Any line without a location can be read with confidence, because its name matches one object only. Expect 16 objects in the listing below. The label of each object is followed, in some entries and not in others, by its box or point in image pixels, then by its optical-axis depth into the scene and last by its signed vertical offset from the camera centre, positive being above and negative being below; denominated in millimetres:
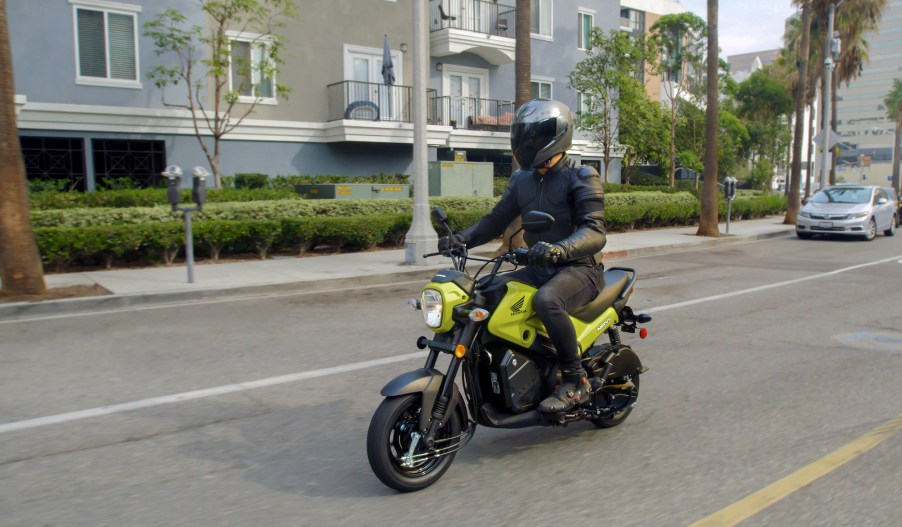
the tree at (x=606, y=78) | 28578 +4112
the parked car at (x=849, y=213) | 20359 -803
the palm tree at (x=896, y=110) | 58594 +6487
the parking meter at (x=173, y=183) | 11047 +69
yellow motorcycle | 3826 -1019
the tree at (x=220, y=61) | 18422 +3254
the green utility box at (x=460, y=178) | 21703 +232
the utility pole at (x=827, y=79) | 28000 +3978
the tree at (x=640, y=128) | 29094 +2239
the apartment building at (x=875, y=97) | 144875 +17849
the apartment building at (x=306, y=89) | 17547 +2750
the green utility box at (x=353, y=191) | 19078 -109
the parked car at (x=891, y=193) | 23622 -308
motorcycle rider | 4191 -245
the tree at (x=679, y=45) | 32812 +6288
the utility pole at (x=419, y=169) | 13859 +322
